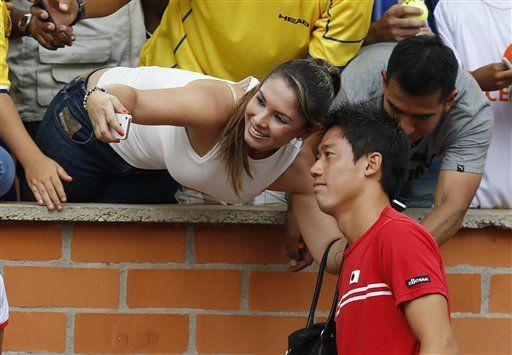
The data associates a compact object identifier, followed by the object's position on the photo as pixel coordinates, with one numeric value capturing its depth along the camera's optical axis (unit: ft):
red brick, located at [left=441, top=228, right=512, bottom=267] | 26.37
